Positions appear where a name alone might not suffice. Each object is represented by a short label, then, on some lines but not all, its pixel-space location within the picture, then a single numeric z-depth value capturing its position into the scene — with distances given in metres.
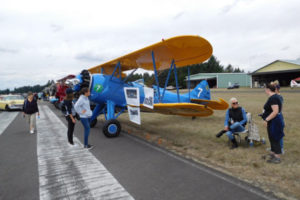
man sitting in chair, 4.44
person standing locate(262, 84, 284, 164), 3.37
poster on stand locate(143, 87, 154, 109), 5.14
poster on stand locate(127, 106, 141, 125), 5.41
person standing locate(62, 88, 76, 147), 4.74
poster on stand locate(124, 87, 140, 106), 5.40
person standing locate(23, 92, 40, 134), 6.53
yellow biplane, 5.09
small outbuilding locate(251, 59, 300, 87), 37.96
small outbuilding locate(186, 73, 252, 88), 54.41
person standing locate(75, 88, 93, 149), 4.47
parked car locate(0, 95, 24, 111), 14.73
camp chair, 4.54
